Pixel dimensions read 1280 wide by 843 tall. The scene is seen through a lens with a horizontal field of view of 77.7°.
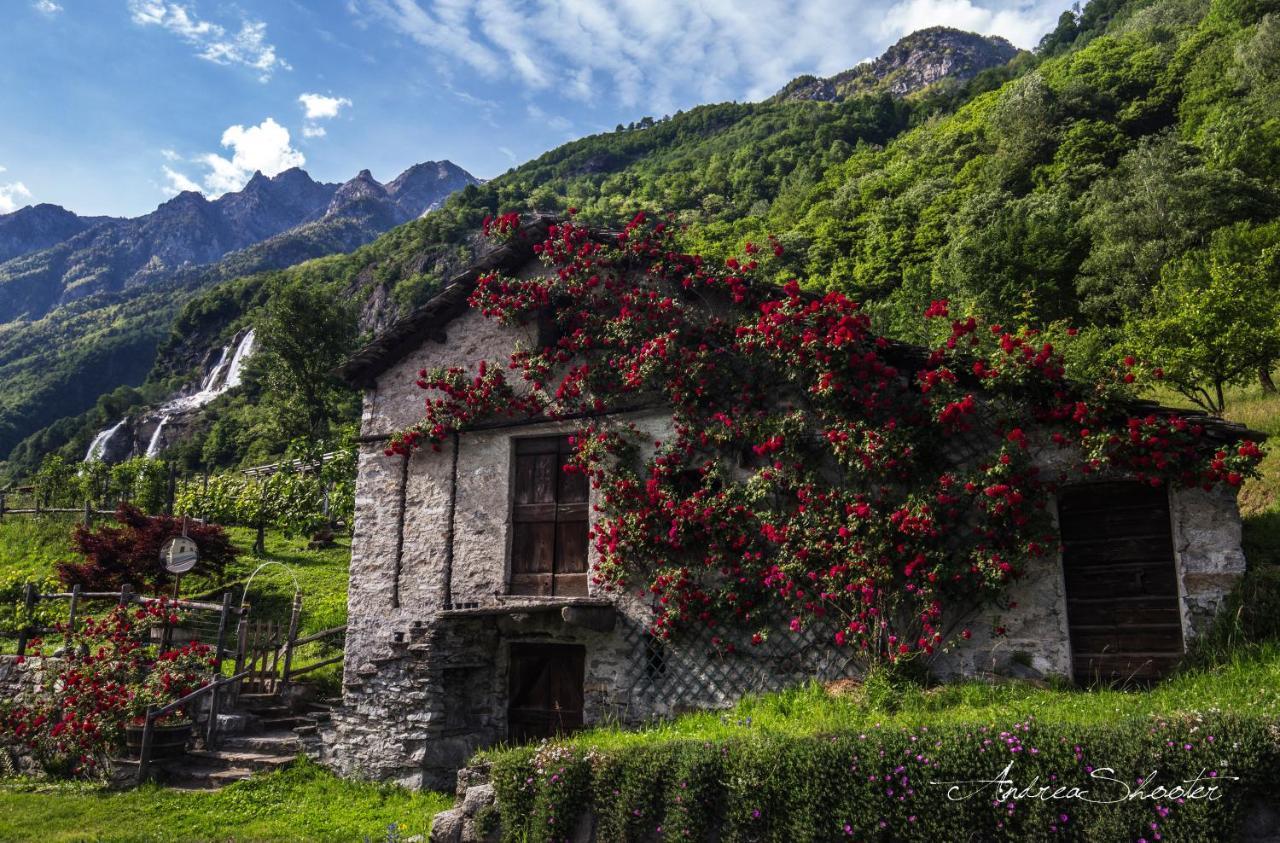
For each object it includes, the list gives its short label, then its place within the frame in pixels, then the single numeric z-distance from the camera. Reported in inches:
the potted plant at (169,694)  434.6
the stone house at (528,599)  314.3
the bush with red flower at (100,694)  448.1
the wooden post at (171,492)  901.9
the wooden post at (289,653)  539.2
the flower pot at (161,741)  433.1
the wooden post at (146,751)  421.7
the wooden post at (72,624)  522.0
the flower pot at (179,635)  581.9
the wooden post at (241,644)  516.1
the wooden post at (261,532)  963.3
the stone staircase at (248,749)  425.1
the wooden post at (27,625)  566.9
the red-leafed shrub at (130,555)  735.1
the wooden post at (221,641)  485.1
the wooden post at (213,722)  455.5
